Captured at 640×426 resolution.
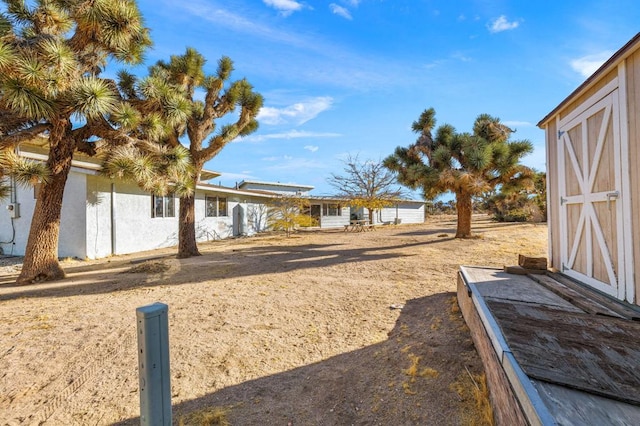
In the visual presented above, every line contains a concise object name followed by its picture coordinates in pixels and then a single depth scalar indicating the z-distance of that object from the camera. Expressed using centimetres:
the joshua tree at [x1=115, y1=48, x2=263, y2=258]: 1004
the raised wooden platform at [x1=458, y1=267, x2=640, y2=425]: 153
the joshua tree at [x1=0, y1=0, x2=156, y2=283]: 585
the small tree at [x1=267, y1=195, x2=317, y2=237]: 1820
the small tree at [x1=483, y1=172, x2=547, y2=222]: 2058
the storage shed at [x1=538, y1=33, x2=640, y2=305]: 309
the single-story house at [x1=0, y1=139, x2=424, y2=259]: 1042
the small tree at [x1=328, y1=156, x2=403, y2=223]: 2286
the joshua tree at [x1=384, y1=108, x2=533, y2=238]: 1134
